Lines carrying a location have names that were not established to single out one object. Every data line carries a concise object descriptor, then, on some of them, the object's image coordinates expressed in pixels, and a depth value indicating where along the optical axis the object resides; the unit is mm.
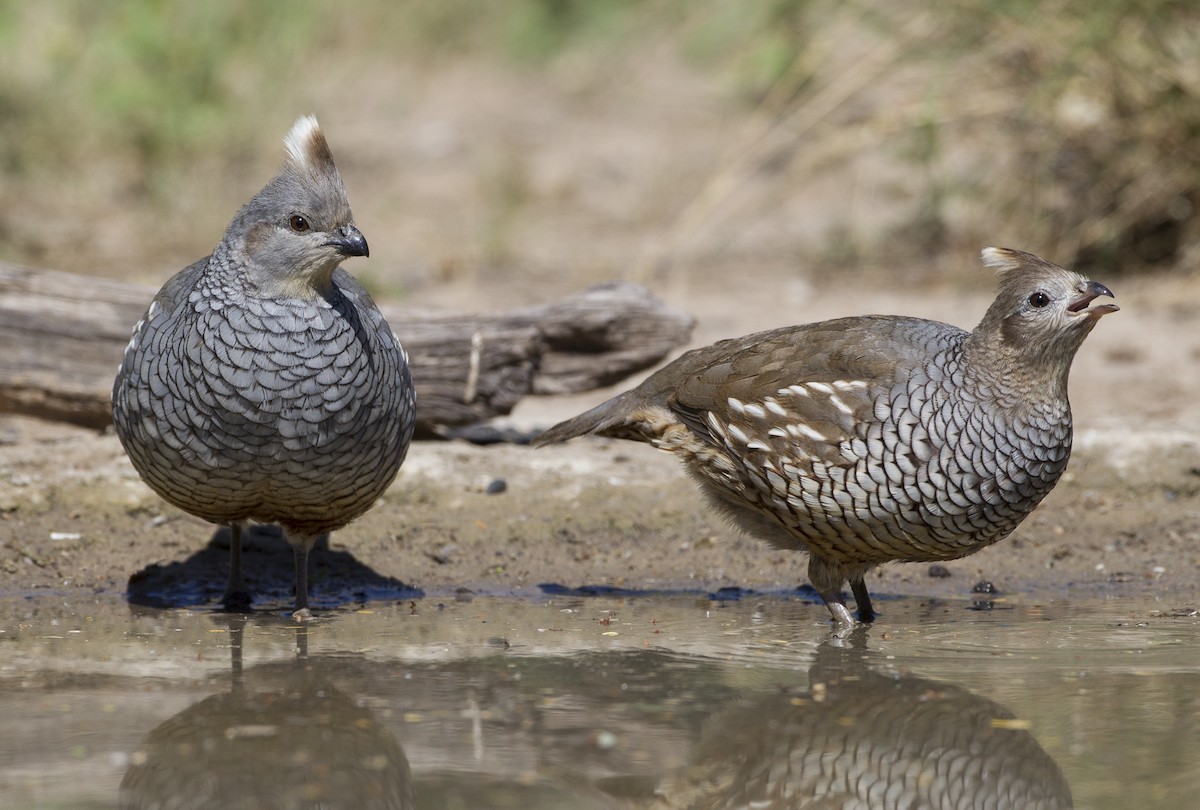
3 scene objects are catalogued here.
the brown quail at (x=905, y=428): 10766
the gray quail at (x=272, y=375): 10648
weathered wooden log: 14141
